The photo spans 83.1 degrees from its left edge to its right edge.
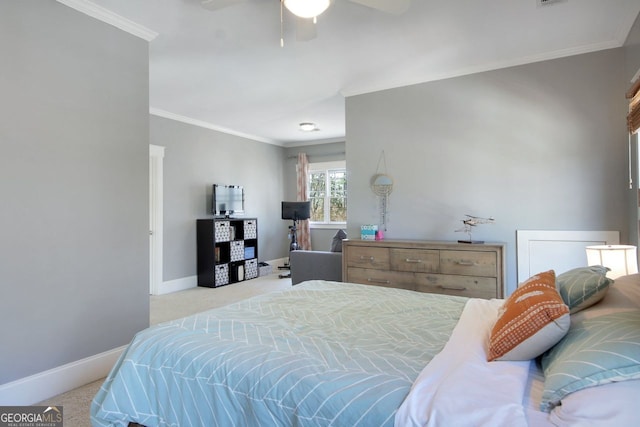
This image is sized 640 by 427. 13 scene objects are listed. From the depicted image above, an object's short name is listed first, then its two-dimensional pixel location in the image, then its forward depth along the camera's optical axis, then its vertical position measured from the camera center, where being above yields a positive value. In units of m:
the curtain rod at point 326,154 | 7.11 +1.19
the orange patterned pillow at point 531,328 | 1.13 -0.38
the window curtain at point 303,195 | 7.25 +0.38
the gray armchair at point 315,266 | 4.30 -0.64
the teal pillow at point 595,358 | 0.89 -0.39
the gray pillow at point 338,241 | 4.73 -0.38
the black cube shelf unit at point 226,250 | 5.54 -0.58
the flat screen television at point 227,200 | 5.83 +0.25
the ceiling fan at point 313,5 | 1.89 +1.14
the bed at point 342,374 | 0.95 -0.52
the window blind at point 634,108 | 1.71 +0.50
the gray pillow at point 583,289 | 1.39 -0.31
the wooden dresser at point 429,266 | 3.11 -0.50
